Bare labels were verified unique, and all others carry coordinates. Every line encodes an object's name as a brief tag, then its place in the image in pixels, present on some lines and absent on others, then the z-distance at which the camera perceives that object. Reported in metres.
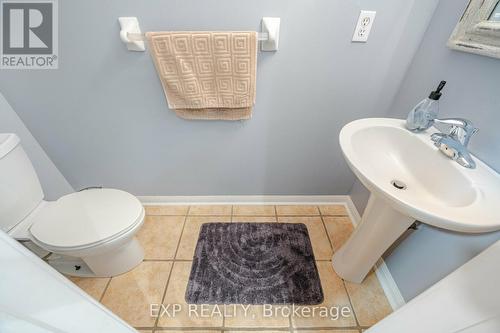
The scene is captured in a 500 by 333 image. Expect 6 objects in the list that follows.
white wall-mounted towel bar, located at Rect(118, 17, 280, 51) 0.90
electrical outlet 0.92
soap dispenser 0.76
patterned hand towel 0.93
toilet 0.92
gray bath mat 1.11
